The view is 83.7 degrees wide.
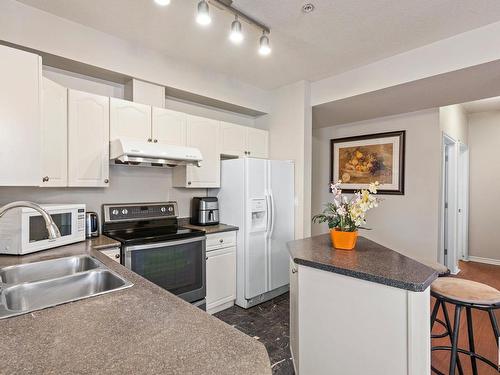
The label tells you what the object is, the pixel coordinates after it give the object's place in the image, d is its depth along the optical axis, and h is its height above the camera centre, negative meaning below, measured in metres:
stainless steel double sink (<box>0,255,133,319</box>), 1.26 -0.49
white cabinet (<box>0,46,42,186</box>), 1.61 +0.40
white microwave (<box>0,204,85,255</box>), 1.74 -0.30
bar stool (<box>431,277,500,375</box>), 1.47 -0.61
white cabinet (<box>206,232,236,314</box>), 2.79 -0.89
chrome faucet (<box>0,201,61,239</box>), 1.20 -0.13
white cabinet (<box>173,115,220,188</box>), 2.94 +0.32
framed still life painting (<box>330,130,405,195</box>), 3.80 +0.35
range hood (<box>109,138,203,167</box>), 2.27 +0.27
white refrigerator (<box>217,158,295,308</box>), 2.94 -0.38
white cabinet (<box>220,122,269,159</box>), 3.24 +0.54
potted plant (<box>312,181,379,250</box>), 1.81 -0.21
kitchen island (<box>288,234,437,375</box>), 1.32 -0.67
